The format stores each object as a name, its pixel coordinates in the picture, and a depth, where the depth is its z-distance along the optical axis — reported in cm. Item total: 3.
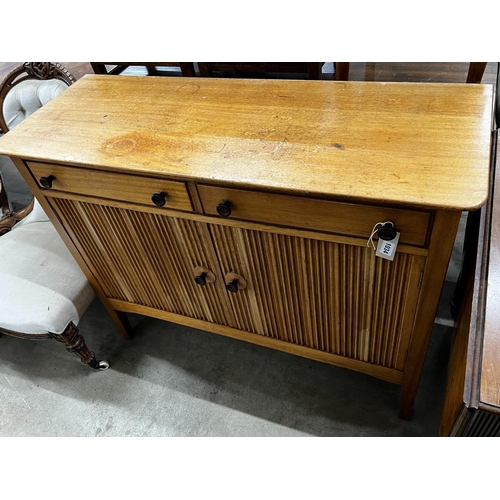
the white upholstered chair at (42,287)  103
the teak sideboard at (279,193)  61
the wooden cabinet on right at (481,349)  53
